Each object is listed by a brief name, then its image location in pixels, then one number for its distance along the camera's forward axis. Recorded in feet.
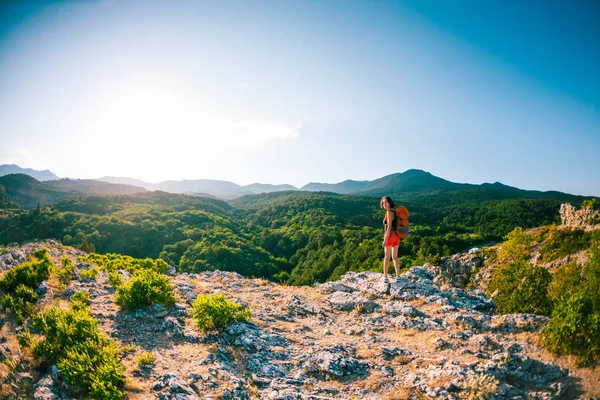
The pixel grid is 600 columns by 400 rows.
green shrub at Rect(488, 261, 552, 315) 27.86
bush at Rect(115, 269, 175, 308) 29.63
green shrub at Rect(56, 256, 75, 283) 33.46
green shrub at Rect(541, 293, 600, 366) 18.20
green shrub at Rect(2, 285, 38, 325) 23.71
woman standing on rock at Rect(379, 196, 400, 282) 37.27
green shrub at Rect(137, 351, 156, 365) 20.86
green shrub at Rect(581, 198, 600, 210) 37.81
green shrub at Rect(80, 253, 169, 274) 47.82
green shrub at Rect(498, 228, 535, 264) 41.88
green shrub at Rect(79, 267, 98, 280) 36.17
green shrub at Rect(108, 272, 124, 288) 35.19
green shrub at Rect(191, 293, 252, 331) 26.45
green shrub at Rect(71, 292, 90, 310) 26.84
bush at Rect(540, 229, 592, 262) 35.91
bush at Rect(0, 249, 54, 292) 27.40
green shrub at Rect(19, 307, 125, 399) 17.24
